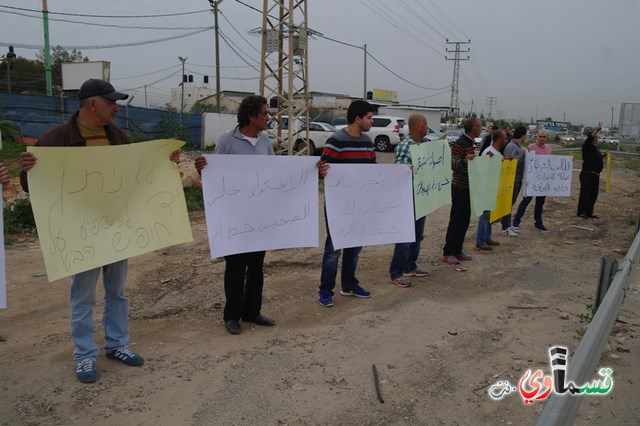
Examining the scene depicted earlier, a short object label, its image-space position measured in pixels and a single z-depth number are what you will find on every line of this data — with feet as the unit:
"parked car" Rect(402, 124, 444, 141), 88.95
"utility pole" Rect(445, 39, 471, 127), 218.18
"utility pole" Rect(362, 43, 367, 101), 151.64
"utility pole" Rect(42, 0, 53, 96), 72.13
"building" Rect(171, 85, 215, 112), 250.16
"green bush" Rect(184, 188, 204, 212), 33.22
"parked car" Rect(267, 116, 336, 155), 74.15
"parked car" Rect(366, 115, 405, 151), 87.71
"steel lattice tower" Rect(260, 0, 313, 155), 54.65
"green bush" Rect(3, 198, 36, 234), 25.81
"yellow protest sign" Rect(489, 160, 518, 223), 24.59
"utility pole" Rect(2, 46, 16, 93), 106.75
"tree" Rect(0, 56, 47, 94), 138.92
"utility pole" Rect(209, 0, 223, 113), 94.84
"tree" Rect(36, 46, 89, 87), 164.35
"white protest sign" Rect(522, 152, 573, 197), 28.68
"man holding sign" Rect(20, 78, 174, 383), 10.62
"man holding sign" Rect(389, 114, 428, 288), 18.24
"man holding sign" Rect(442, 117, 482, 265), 20.84
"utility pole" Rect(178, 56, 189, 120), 135.29
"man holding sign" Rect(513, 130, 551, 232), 29.78
